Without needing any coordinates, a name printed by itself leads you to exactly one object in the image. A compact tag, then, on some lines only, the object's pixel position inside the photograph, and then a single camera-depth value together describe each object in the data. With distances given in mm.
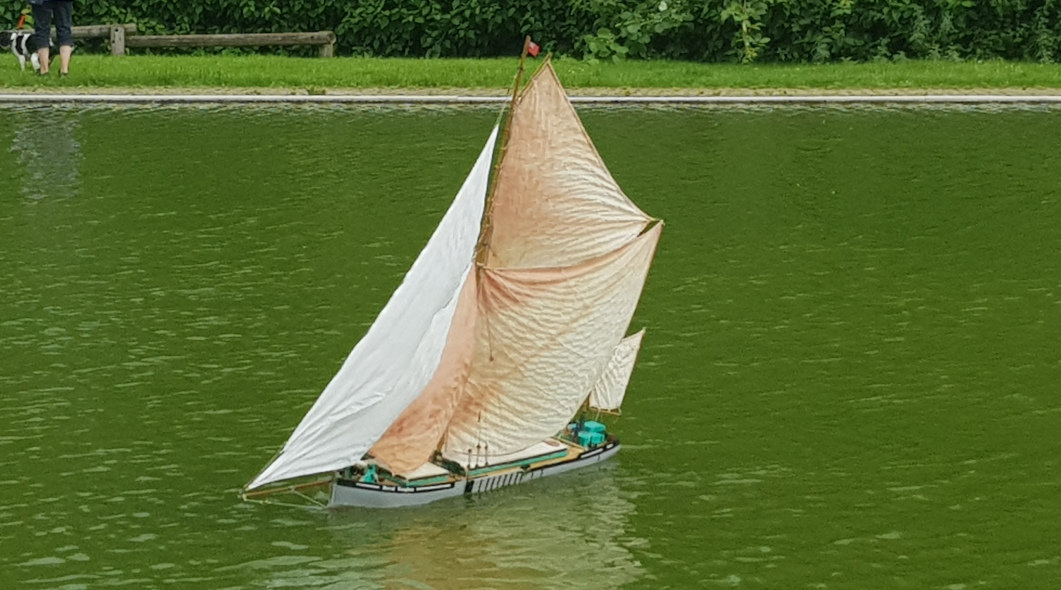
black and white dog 45438
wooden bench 48688
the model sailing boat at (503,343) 20734
